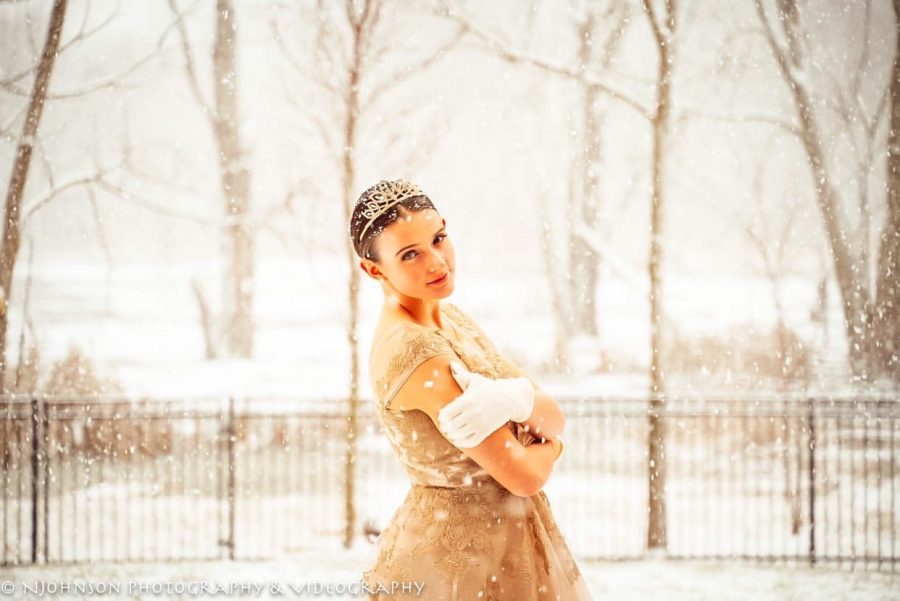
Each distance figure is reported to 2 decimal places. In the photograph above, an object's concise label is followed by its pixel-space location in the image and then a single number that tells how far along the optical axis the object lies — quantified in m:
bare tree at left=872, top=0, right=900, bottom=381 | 8.70
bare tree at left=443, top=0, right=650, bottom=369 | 10.20
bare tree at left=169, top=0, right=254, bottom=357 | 10.43
